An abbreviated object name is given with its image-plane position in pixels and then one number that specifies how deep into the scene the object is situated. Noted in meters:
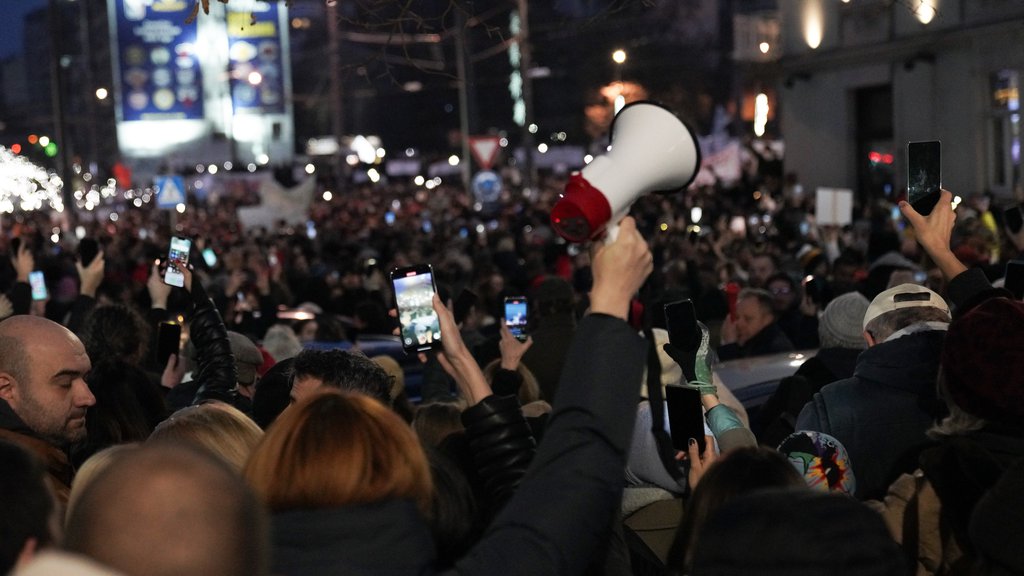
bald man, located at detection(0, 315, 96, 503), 4.40
